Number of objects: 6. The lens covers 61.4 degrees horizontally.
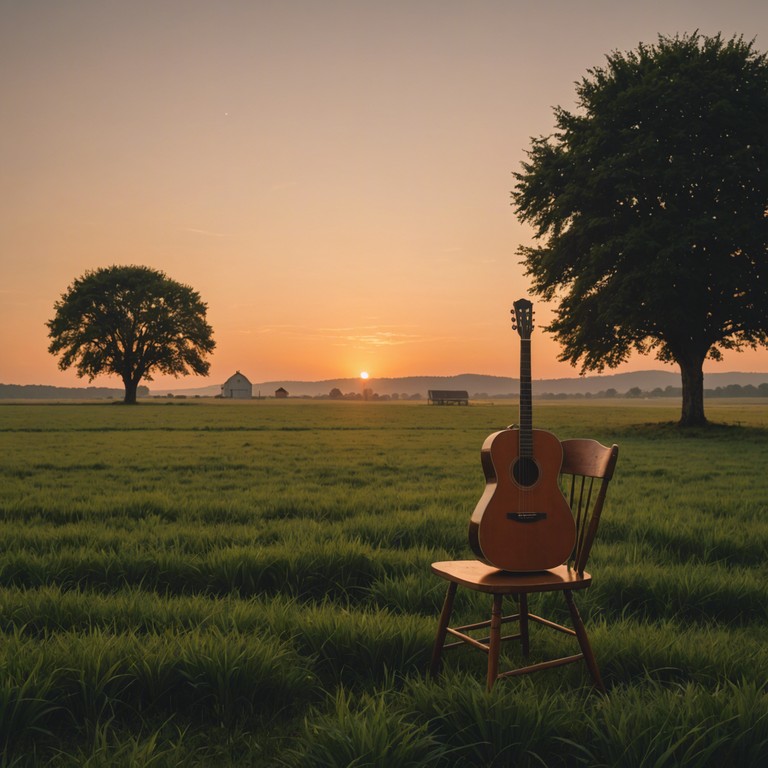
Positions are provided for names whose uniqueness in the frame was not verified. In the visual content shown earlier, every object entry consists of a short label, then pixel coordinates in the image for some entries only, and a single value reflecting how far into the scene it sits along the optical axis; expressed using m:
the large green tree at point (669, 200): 25.47
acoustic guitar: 3.88
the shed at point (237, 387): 146.88
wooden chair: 3.68
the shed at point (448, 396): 81.19
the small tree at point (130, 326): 66.88
